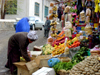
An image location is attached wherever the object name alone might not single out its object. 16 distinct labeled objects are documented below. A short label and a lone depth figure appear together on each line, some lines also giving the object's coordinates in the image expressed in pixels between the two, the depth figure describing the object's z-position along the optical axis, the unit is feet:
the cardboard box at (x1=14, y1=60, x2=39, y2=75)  15.64
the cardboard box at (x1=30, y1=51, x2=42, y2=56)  20.82
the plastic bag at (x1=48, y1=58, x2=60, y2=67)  16.04
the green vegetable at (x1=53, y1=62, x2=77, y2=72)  15.29
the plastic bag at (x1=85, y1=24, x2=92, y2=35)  20.03
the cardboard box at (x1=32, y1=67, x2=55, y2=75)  14.37
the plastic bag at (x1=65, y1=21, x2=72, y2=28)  21.22
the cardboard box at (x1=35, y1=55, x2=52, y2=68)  16.69
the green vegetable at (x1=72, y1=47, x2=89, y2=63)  17.14
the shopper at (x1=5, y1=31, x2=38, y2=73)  15.60
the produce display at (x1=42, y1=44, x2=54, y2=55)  22.24
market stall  12.97
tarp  23.81
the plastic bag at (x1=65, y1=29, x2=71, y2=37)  21.30
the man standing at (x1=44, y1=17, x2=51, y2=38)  40.57
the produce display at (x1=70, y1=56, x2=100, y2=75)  12.22
